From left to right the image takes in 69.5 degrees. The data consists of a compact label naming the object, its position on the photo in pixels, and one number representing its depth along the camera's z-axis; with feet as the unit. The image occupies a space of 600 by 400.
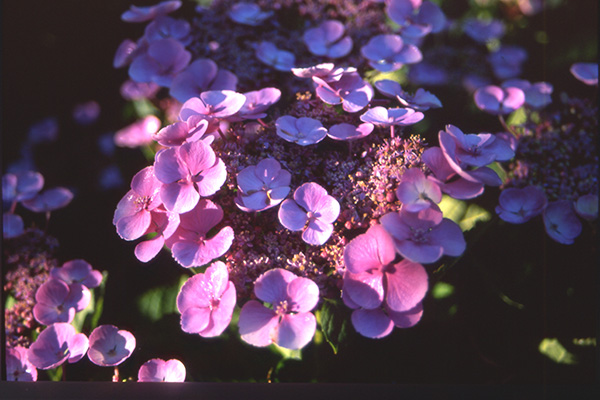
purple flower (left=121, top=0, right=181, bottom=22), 3.18
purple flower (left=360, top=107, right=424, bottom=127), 2.19
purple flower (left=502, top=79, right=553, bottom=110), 2.99
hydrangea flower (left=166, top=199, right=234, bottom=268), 2.02
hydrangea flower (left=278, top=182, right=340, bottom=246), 1.99
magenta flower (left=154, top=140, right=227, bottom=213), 2.03
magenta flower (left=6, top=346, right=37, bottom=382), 2.62
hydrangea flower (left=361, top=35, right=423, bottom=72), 3.02
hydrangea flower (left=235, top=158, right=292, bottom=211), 2.06
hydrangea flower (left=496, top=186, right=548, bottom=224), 2.47
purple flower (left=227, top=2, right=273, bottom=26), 3.31
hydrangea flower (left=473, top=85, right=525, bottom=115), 2.92
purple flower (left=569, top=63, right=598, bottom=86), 3.05
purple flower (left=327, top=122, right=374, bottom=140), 2.22
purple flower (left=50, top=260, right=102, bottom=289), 2.74
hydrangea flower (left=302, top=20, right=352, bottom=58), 3.20
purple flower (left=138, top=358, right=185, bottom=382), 2.43
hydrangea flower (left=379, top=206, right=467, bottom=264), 1.85
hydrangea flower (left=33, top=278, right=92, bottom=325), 2.57
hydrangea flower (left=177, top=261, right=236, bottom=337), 1.96
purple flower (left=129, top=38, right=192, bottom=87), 2.95
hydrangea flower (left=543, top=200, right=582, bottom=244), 2.56
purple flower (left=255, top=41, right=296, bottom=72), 3.09
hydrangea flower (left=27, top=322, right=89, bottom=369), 2.41
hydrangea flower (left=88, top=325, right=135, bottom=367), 2.39
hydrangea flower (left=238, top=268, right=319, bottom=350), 1.93
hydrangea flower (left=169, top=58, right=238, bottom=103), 2.79
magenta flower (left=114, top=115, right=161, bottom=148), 3.04
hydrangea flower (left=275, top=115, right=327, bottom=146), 2.22
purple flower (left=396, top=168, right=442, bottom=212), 1.95
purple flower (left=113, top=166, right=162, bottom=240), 2.12
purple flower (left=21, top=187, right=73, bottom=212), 3.03
